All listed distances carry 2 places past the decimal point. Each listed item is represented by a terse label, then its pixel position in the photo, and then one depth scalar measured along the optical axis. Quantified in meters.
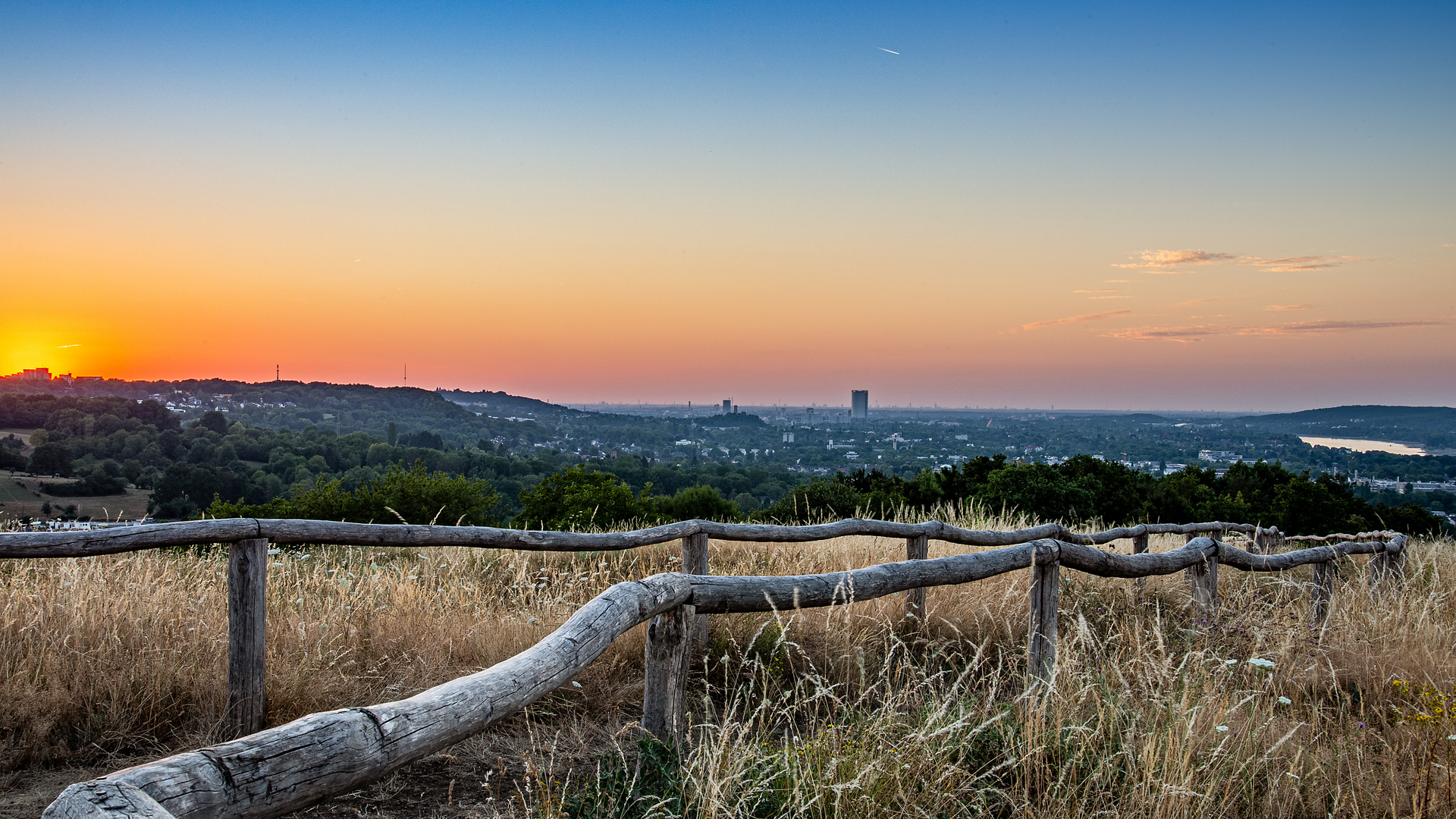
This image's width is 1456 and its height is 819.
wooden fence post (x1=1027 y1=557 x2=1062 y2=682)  4.16
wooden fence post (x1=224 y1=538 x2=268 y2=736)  4.15
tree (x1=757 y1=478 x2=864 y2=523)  20.81
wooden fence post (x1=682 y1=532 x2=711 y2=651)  6.08
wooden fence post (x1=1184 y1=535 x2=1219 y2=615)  5.05
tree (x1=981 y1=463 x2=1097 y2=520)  20.19
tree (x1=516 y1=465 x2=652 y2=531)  22.41
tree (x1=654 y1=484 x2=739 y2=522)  27.77
